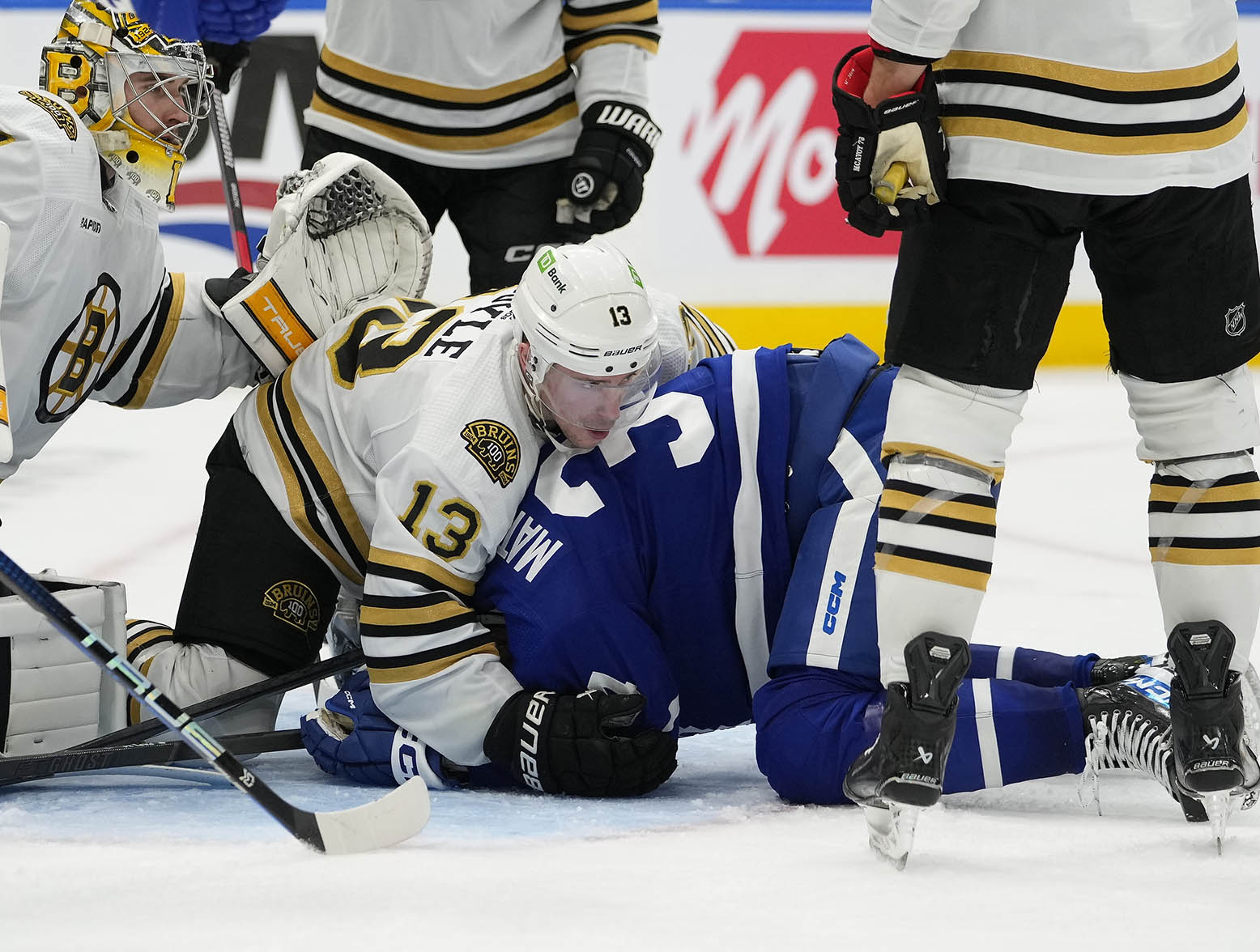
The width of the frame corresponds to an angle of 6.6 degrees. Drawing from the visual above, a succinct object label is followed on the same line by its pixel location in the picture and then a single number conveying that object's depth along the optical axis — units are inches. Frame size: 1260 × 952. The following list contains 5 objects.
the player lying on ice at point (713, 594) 729.3
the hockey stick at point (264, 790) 712.8
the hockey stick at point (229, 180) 806.8
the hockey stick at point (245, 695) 741.0
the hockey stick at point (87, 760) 731.1
